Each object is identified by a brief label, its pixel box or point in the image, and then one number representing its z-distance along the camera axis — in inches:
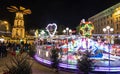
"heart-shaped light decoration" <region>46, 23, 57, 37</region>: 651.6
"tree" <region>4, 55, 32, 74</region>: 108.3
